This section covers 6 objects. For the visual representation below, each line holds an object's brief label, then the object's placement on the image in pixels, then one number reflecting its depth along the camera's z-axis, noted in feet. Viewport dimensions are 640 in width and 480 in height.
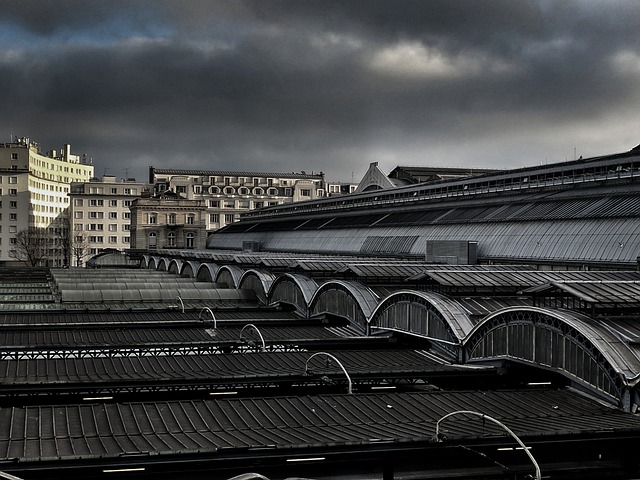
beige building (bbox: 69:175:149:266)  578.66
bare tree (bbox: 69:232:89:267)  553.64
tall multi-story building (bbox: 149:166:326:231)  597.52
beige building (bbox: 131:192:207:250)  514.68
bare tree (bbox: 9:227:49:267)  548.72
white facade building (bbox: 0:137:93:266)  579.89
